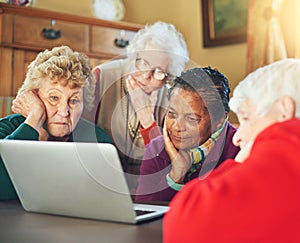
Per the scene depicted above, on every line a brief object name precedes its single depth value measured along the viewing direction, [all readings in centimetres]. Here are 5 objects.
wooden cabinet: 260
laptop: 82
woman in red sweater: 62
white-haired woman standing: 181
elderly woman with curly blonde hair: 150
